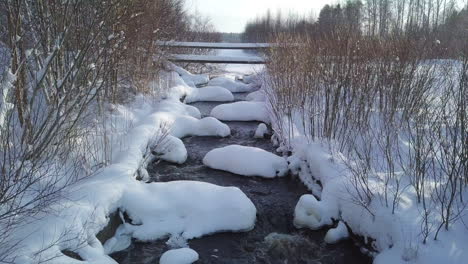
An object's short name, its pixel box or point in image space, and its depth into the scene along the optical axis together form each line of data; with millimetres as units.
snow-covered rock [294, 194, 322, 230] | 4863
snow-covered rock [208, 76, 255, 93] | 15438
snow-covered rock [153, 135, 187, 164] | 6973
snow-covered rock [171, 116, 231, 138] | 8797
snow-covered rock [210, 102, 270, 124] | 10281
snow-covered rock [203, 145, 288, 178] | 6516
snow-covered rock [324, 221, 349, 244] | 4551
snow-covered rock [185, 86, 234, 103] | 13195
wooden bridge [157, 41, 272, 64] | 15336
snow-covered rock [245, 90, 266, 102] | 11969
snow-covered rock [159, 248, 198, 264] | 4035
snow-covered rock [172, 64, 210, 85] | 15445
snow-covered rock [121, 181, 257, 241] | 4688
